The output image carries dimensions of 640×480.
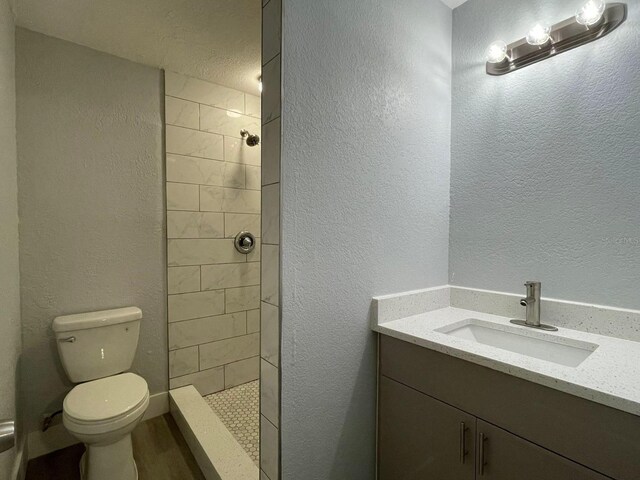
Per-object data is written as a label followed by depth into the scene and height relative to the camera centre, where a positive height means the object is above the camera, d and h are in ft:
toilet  4.53 -2.60
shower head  7.65 +2.40
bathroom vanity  2.59 -1.64
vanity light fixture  3.83 +2.70
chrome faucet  4.26 -0.97
